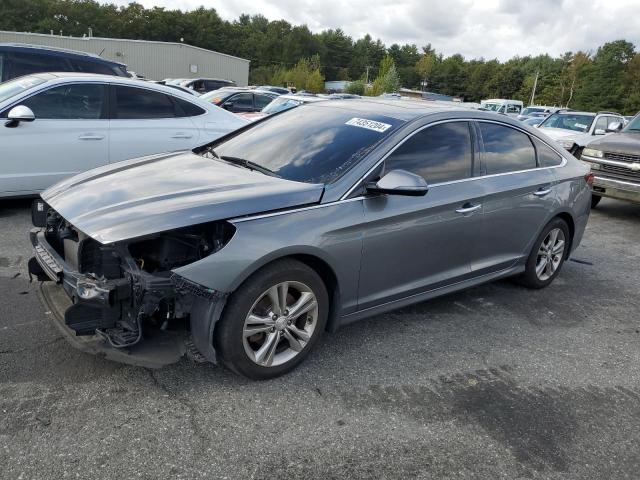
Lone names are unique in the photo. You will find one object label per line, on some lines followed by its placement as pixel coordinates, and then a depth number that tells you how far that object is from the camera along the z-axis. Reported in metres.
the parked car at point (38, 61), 8.44
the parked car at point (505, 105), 39.15
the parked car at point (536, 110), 37.30
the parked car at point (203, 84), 24.67
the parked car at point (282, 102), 13.48
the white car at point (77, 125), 5.77
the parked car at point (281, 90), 27.20
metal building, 46.19
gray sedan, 2.78
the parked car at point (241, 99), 15.07
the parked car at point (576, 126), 12.38
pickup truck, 8.11
